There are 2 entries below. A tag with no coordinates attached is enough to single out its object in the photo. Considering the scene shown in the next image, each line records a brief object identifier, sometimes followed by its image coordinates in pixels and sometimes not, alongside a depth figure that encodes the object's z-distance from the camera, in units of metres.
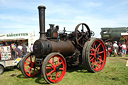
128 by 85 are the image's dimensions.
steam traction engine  4.49
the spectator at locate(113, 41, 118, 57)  11.12
